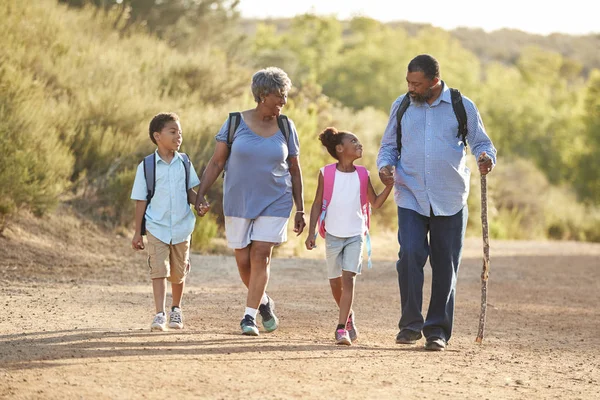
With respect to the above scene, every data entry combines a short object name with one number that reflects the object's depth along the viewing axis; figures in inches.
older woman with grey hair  645.3
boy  654.5
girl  647.8
